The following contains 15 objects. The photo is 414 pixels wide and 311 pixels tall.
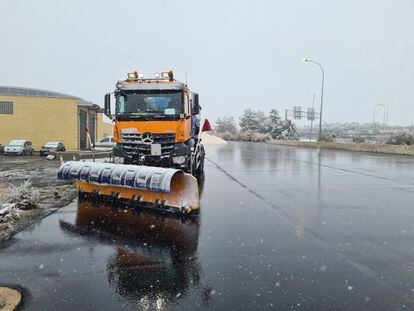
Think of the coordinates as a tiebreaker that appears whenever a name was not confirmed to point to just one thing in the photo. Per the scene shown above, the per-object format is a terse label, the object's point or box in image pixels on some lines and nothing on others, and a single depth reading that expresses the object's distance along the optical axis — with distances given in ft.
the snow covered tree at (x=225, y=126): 457.27
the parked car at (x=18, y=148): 107.96
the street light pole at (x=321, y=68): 138.66
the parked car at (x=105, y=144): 105.50
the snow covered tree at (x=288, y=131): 325.83
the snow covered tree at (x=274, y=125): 332.80
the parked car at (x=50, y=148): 107.61
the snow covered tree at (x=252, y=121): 357.00
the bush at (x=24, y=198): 28.07
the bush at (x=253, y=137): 263.29
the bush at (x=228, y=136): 309.83
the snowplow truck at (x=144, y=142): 27.63
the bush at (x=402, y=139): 130.36
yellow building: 128.57
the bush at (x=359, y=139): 164.79
